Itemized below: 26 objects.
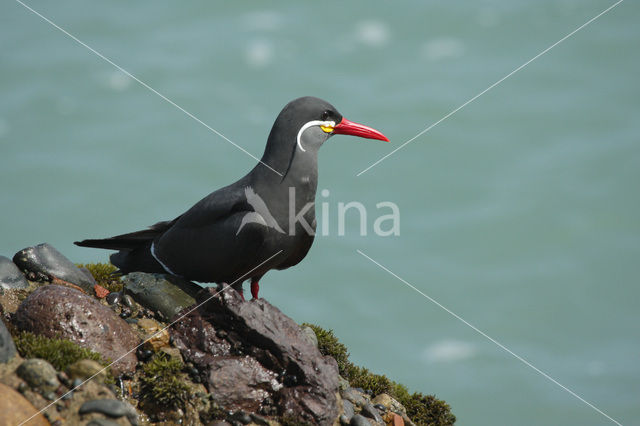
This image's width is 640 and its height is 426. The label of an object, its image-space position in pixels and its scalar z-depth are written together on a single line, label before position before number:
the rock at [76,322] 13.23
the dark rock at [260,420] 13.03
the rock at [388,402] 16.20
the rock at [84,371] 12.10
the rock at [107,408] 11.66
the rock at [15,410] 10.95
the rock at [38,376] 11.83
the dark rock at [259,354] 13.23
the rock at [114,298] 15.61
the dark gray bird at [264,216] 14.73
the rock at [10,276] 15.27
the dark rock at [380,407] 15.90
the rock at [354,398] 15.18
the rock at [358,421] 13.93
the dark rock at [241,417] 12.91
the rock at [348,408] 14.24
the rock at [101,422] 11.43
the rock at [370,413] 14.93
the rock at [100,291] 16.43
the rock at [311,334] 16.65
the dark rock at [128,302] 15.50
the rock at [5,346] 12.23
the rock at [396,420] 15.36
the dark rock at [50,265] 16.16
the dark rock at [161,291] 15.29
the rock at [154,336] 13.79
